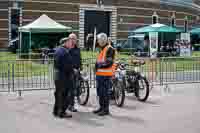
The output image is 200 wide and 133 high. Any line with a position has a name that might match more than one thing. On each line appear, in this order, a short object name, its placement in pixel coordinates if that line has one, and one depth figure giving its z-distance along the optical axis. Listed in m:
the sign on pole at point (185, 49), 29.00
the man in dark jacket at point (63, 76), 8.70
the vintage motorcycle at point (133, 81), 10.49
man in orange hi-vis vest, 9.12
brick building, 37.09
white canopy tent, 26.80
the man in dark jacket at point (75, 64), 9.27
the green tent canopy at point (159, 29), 28.94
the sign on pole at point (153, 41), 26.14
